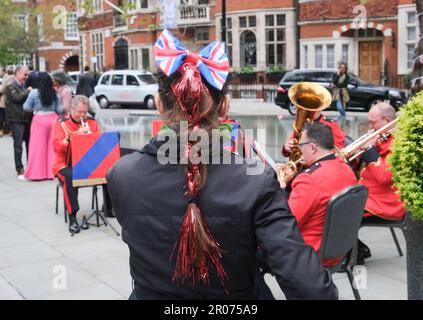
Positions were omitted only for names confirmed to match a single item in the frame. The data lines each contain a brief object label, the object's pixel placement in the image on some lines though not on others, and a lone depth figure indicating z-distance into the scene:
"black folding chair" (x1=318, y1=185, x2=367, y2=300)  3.83
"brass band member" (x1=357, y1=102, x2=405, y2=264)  5.24
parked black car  20.73
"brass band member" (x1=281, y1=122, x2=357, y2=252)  4.10
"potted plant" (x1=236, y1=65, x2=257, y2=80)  30.41
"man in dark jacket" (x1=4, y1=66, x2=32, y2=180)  10.41
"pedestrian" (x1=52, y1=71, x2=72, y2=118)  10.18
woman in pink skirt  9.49
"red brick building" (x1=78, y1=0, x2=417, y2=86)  25.72
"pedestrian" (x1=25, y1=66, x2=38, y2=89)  10.77
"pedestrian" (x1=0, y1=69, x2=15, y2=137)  15.42
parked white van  26.47
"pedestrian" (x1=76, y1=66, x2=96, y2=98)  18.05
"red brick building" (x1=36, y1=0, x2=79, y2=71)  49.16
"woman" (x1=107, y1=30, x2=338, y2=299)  2.02
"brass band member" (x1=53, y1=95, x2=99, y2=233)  6.89
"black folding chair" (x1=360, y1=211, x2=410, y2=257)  5.26
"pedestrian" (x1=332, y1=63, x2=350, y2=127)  19.50
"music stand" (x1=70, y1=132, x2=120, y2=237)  6.71
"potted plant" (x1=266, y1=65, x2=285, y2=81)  29.64
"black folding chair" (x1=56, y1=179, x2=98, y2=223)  7.14
